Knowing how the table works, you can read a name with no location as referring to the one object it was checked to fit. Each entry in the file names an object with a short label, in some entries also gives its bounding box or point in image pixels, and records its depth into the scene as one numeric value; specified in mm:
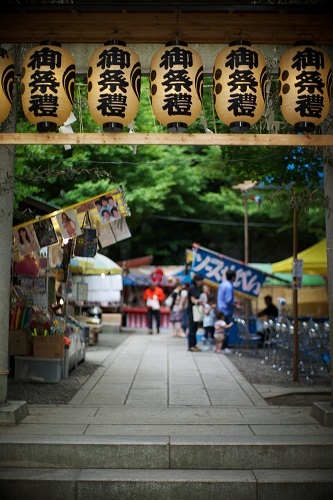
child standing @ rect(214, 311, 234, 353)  15484
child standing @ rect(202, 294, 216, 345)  16612
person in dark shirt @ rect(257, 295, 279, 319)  15922
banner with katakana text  16453
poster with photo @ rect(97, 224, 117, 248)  12297
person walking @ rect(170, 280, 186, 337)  21447
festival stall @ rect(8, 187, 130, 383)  10430
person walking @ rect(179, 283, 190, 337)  20344
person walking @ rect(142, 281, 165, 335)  22422
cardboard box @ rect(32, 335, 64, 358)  10383
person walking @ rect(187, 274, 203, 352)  15609
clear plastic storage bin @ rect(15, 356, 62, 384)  10516
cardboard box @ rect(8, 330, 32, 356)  10492
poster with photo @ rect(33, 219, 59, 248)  10359
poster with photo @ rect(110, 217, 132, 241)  12359
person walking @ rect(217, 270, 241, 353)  15172
